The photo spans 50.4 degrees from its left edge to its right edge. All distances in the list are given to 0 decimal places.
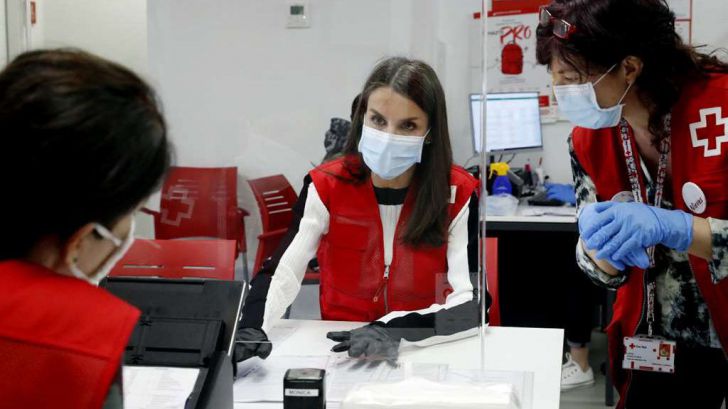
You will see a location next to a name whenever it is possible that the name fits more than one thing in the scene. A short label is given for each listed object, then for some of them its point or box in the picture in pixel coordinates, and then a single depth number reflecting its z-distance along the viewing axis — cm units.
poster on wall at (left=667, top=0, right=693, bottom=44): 391
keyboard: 354
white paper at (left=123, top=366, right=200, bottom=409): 117
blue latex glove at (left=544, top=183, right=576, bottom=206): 357
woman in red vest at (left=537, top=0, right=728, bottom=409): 140
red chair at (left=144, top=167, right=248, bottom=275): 213
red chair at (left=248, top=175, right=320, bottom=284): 189
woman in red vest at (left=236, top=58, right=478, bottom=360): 177
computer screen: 386
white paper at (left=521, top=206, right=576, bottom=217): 336
